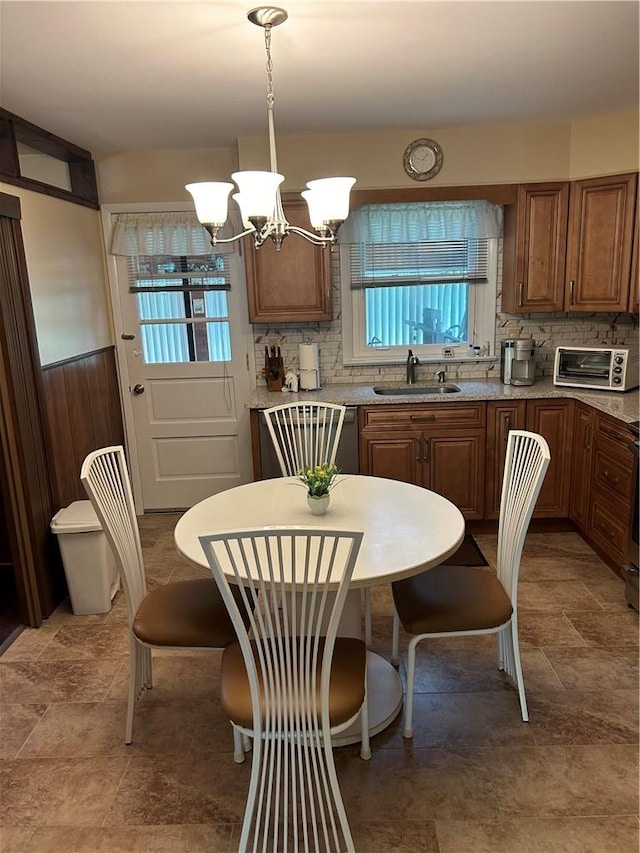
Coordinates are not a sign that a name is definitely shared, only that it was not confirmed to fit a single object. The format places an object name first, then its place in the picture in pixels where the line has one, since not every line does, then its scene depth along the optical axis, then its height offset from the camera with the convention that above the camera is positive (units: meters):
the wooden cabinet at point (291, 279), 3.86 +0.16
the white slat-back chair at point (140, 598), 2.12 -1.08
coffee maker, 3.92 -0.43
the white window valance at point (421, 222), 4.01 +0.49
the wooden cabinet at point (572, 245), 3.61 +0.28
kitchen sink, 4.11 -0.60
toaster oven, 3.60 -0.46
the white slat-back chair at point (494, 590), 2.16 -1.09
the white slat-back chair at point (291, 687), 1.61 -1.11
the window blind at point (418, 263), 4.16 +0.24
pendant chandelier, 1.93 +0.34
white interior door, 4.25 -0.55
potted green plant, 2.23 -0.65
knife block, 4.15 -0.52
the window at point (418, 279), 4.03 +0.13
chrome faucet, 4.19 -0.46
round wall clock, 3.79 +0.85
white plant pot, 2.26 -0.73
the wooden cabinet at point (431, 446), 3.79 -0.91
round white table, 1.93 -0.79
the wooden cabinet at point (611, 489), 3.14 -1.06
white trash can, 3.05 -1.22
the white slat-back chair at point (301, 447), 3.03 -0.72
